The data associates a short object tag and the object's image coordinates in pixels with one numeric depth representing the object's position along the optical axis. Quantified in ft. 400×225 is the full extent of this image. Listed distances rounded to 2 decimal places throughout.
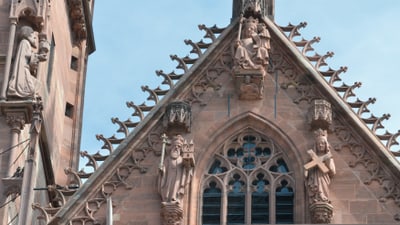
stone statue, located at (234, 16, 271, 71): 107.45
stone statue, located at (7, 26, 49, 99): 101.40
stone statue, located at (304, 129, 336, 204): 101.30
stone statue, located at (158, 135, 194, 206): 102.06
